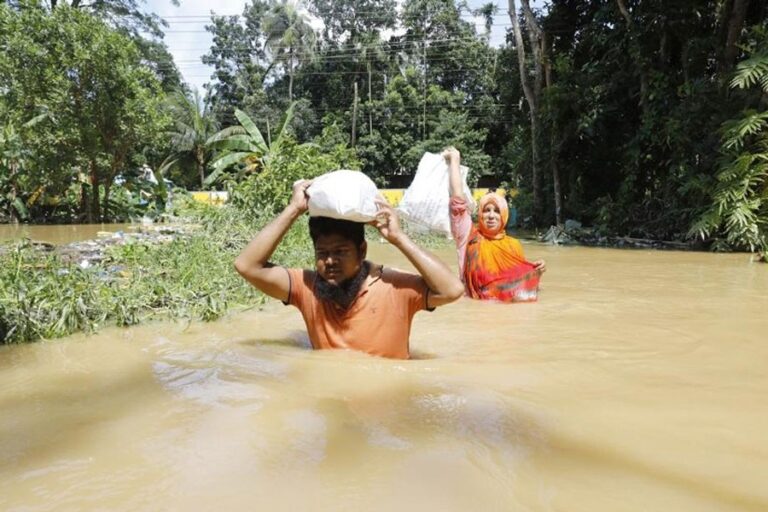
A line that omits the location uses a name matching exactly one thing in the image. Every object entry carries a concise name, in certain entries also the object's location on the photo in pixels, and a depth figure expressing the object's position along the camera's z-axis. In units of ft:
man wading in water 7.48
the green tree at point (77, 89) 45.24
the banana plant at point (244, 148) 56.70
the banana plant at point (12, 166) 51.03
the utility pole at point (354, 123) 96.07
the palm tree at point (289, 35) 102.58
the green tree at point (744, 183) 30.68
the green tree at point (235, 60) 110.52
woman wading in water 16.67
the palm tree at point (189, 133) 80.36
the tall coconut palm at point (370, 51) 103.50
